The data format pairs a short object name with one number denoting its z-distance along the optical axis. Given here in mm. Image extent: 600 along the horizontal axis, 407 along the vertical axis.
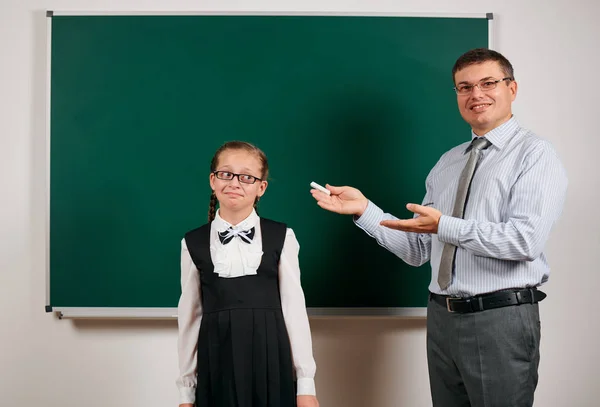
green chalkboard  2346
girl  1601
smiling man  1539
